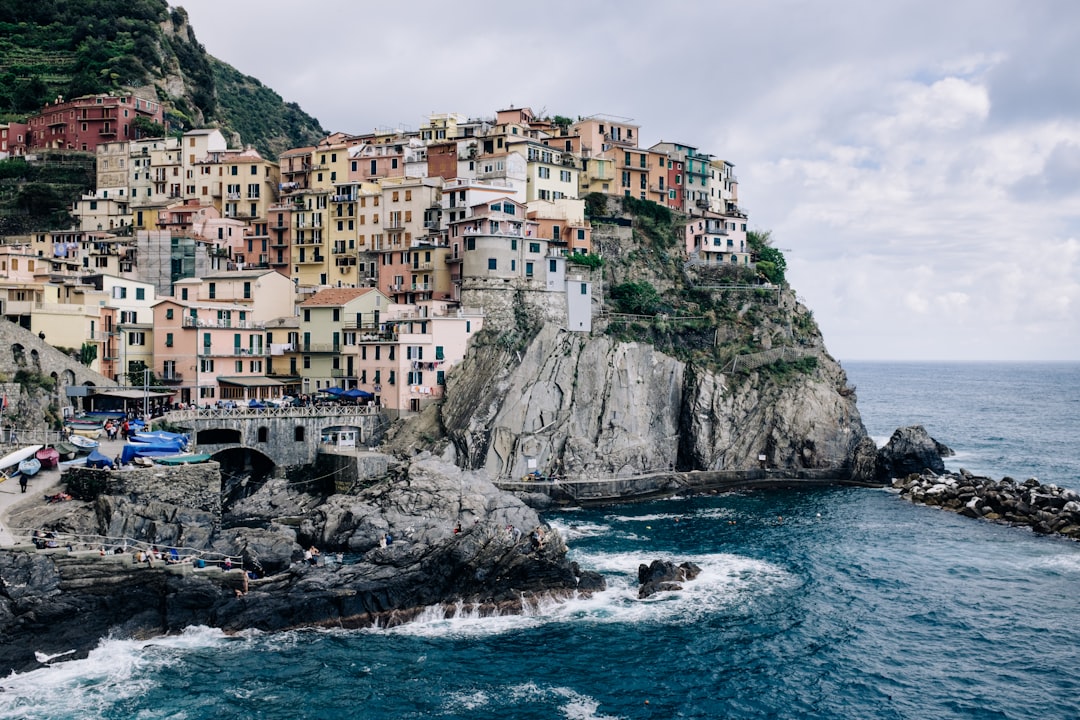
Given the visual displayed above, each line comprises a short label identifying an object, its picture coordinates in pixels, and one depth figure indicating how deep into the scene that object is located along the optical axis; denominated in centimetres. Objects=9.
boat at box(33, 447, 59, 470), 5459
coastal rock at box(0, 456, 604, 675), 4272
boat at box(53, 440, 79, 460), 5603
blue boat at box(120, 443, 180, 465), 5700
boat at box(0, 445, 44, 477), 5281
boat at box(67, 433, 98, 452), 5719
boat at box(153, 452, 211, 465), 5712
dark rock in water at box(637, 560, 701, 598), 5171
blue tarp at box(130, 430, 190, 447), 5956
